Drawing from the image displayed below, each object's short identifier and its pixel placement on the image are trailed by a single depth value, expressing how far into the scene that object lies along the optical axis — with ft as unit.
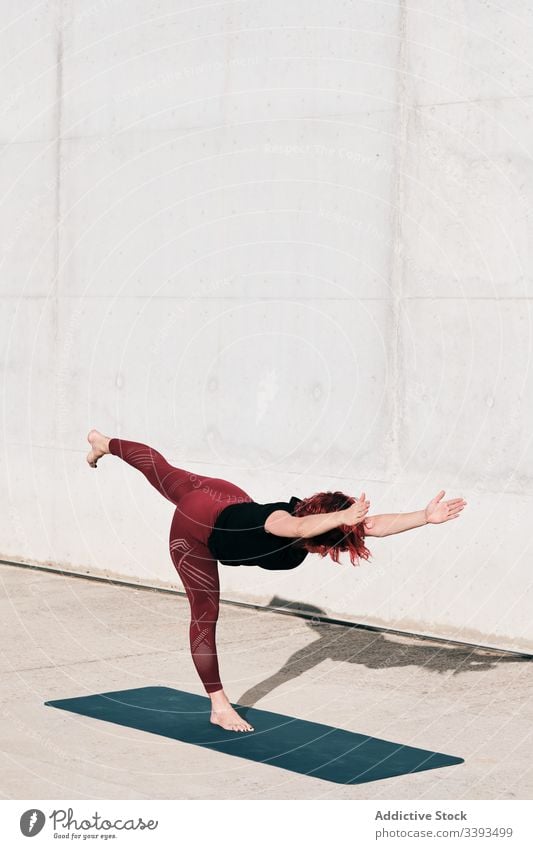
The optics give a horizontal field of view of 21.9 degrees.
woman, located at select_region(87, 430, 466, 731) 23.04
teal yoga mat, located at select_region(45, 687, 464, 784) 24.03
